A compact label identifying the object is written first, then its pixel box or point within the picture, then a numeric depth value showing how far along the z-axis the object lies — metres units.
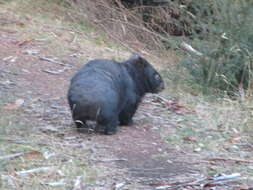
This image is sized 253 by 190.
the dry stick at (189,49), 21.88
